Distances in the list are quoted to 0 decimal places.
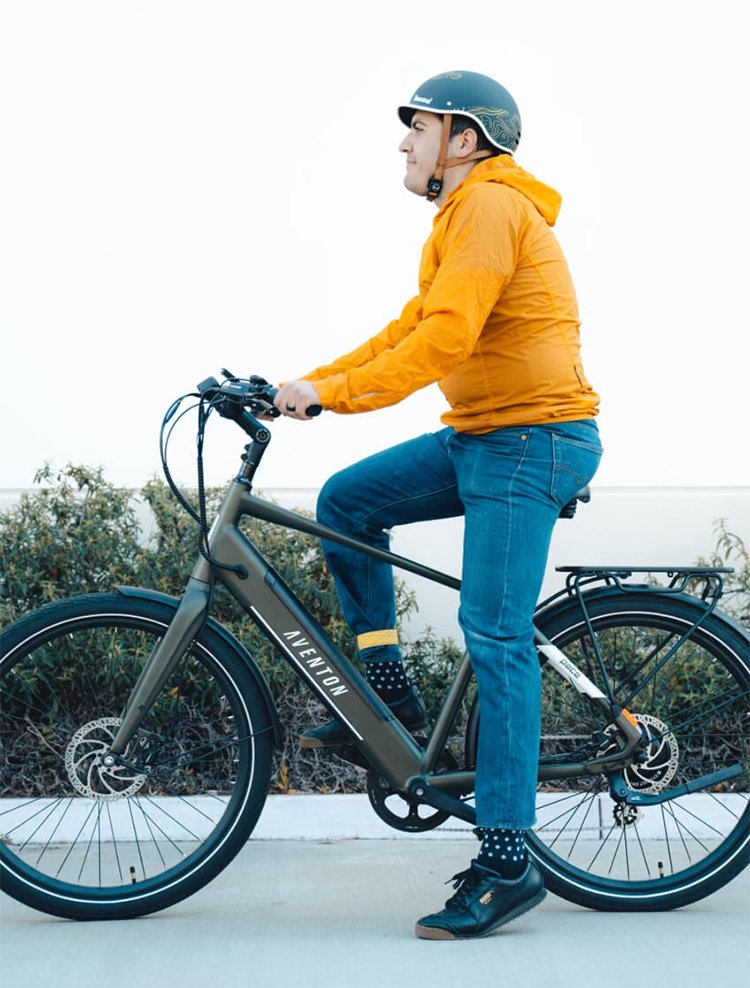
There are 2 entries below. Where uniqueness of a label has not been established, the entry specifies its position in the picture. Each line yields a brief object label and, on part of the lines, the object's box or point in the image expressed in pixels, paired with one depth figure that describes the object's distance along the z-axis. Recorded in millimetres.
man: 3674
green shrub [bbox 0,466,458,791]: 5418
